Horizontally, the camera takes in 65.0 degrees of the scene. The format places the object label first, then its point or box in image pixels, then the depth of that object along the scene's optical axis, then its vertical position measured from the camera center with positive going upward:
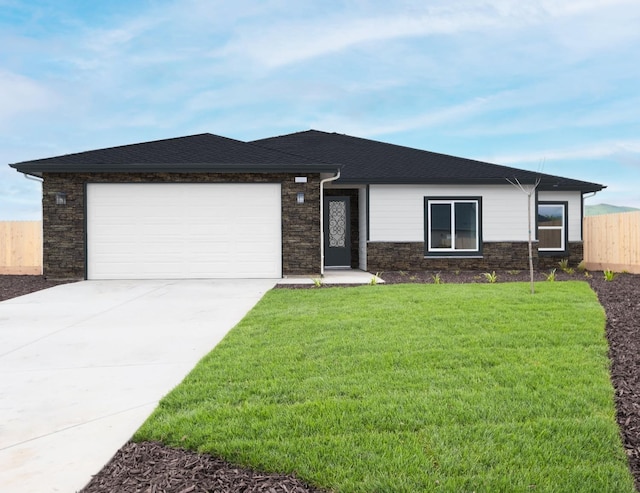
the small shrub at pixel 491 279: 12.21 -0.83
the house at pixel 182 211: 13.20 +0.92
